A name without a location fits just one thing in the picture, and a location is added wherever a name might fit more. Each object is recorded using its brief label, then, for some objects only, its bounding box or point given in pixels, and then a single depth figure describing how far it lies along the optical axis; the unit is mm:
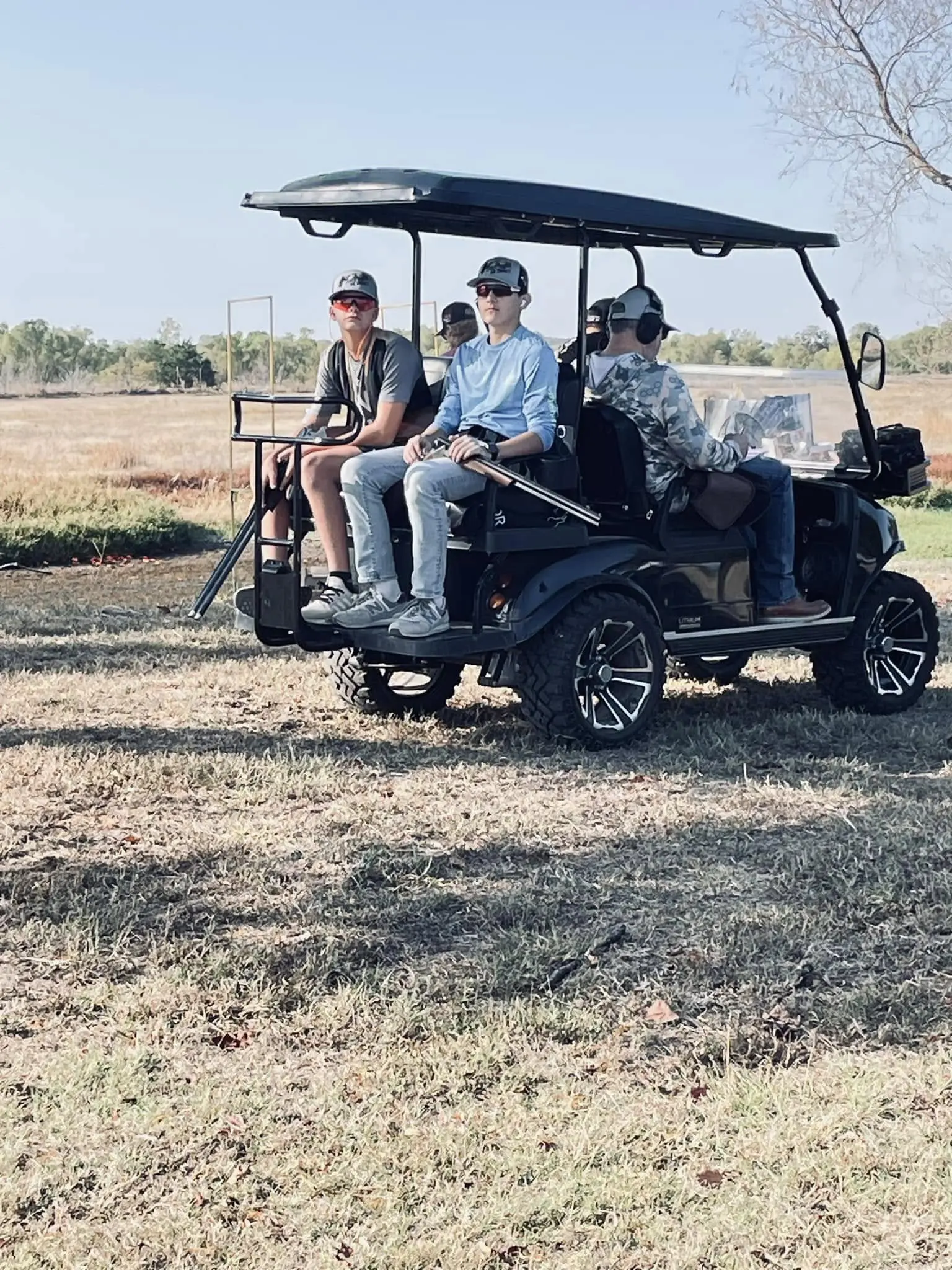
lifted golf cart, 6453
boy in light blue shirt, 6301
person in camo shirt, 6844
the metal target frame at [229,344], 13292
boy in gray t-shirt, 6574
